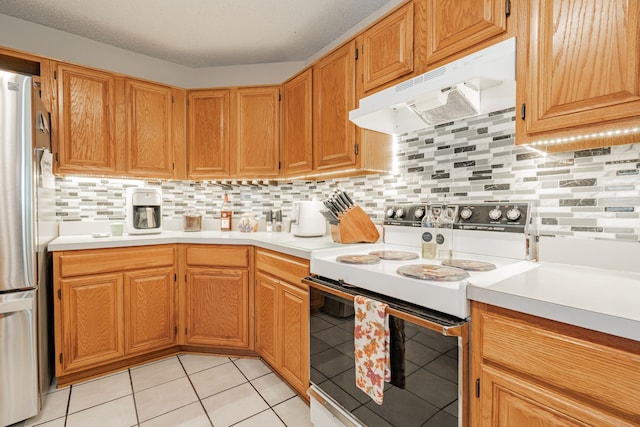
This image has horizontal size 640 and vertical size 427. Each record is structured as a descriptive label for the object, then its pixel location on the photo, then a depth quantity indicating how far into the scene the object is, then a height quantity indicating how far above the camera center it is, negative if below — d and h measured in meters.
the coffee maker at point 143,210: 2.30 -0.03
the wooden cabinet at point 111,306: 1.88 -0.67
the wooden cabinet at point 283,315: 1.67 -0.67
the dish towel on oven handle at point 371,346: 1.11 -0.53
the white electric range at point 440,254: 1.00 -0.24
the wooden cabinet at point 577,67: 0.90 +0.45
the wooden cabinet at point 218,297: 2.20 -0.67
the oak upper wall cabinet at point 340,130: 1.86 +0.50
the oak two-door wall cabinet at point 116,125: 2.16 +0.63
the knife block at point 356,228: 1.87 -0.14
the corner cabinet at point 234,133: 2.56 +0.63
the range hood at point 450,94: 1.14 +0.49
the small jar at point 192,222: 2.69 -0.14
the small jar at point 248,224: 2.70 -0.16
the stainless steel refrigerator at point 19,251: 1.53 -0.23
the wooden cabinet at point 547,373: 0.68 -0.42
